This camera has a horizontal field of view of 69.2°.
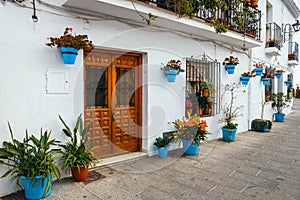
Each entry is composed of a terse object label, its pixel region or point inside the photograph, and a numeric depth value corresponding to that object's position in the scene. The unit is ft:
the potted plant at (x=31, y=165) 9.98
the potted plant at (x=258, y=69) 27.20
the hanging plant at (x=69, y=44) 11.53
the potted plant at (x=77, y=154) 11.76
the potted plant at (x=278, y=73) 35.22
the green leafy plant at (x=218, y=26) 18.78
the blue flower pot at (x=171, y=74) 16.88
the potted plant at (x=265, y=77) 29.99
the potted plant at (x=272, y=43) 32.04
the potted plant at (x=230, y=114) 21.75
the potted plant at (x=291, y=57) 44.45
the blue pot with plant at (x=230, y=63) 22.99
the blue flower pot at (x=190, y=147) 16.88
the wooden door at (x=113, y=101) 14.61
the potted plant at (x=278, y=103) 35.29
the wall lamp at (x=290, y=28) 36.55
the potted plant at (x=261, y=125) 26.91
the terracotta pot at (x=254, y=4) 25.77
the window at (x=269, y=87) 32.93
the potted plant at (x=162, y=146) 16.34
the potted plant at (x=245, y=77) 25.46
